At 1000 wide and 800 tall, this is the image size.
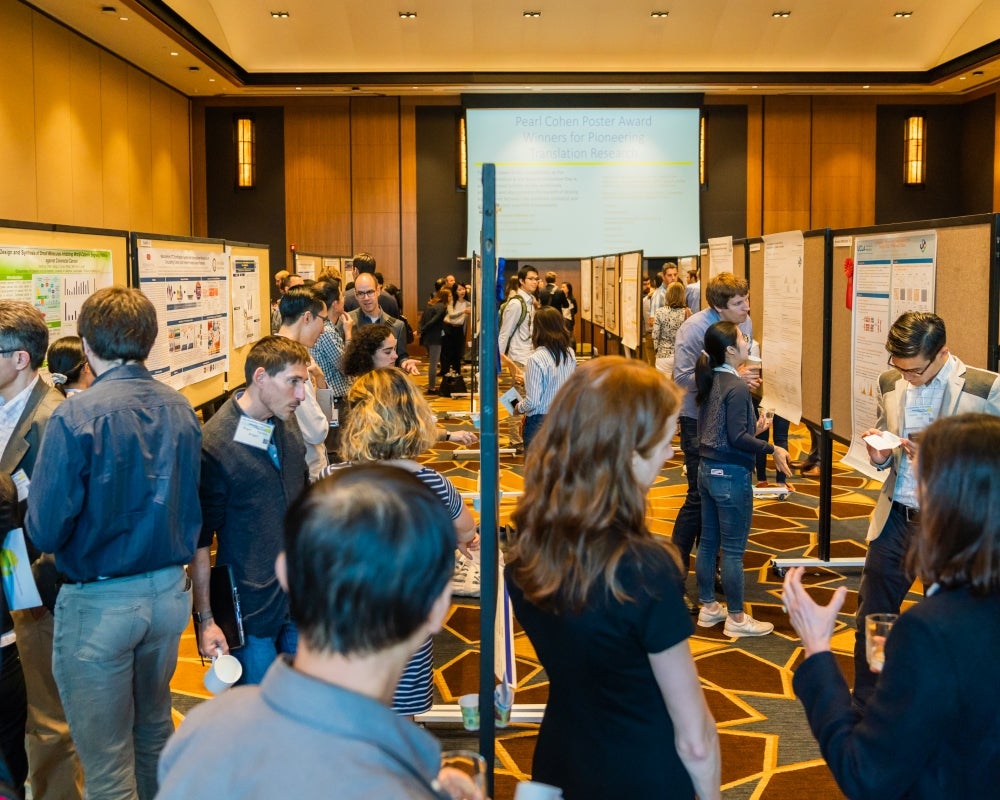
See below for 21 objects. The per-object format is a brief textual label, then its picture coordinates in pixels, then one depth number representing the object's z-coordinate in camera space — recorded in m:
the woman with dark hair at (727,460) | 4.29
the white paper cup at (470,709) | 1.78
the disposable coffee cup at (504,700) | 2.38
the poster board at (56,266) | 3.19
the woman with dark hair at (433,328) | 12.72
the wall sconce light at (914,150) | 17.62
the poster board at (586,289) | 14.27
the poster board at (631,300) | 8.57
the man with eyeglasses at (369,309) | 6.62
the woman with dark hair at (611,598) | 1.57
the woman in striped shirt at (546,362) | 5.58
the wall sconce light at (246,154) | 17.22
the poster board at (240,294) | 5.62
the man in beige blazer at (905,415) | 3.29
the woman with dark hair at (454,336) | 13.06
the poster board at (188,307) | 4.27
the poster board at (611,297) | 10.16
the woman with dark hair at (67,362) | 3.27
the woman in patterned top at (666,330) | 9.02
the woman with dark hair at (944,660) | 1.36
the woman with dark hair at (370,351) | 4.60
